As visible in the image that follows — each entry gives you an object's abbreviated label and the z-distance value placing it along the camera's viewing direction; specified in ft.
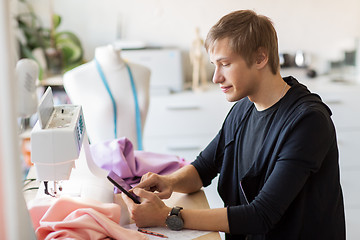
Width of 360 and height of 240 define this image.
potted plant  12.53
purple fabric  5.95
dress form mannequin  7.96
